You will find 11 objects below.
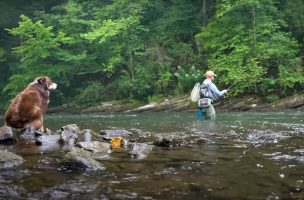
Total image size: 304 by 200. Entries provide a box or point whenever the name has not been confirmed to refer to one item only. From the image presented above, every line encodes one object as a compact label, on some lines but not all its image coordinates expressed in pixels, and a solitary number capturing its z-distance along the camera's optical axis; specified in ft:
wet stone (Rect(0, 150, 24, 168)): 16.35
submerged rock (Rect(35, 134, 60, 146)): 23.73
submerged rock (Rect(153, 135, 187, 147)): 22.74
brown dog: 28.07
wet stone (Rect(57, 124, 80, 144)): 24.29
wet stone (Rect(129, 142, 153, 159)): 19.06
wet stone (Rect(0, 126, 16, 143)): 24.44
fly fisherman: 39.40
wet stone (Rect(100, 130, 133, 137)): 28.82
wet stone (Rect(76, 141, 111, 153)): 21.07
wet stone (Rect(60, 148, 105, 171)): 15.85
